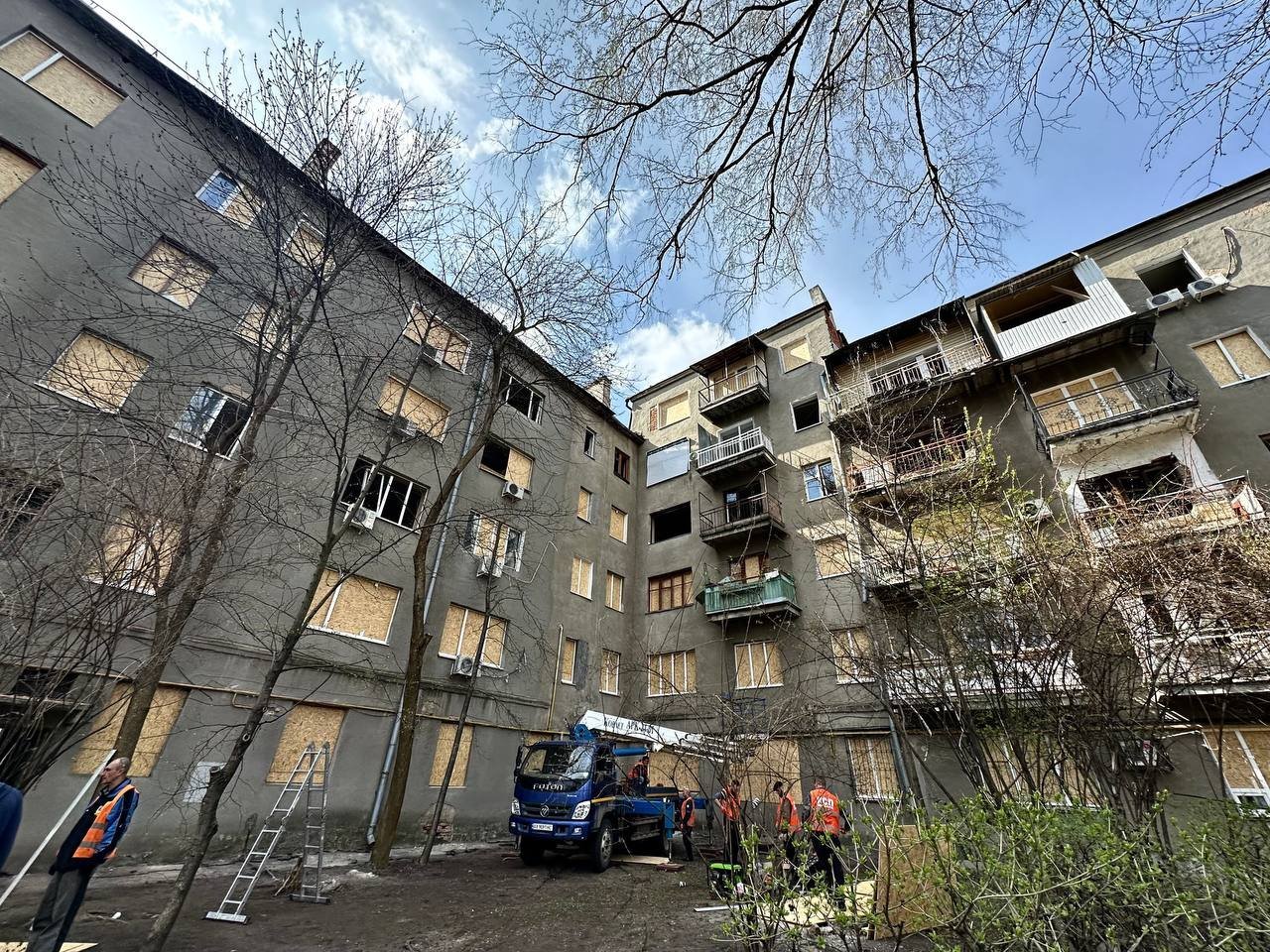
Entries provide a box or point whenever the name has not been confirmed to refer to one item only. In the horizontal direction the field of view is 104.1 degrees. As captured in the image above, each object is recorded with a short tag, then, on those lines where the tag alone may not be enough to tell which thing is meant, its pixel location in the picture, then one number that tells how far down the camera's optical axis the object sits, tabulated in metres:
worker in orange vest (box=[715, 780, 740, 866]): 6.77
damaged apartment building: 8.51
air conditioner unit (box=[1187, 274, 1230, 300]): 13.90
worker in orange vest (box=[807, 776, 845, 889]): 7.76
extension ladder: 6.40
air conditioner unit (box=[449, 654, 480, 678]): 13.87
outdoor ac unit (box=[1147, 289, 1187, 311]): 14.30
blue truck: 10.46
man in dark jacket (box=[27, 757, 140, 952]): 4.71
